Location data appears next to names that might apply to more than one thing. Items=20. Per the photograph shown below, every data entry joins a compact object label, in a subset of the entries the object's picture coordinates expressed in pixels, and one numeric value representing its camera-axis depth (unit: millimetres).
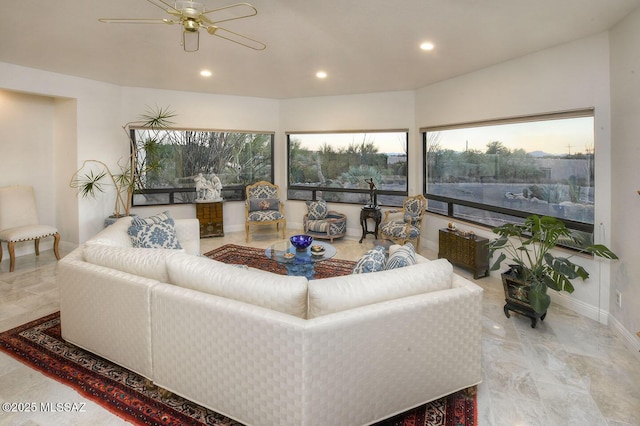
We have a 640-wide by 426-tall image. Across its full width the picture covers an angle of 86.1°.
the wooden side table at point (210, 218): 6207
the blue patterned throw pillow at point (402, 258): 2193
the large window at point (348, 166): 6281
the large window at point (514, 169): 3471
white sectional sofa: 1616
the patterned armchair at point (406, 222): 5195
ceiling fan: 2180
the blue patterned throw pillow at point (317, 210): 6258
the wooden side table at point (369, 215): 5883
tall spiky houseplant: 5262
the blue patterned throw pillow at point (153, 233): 3334
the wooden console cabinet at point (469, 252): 4195
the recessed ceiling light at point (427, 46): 3557
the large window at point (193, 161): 6055
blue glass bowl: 3789
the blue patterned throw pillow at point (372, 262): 2223
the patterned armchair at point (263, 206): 6148
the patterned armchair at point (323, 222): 5984
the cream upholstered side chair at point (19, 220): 4418
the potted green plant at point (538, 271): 2818
